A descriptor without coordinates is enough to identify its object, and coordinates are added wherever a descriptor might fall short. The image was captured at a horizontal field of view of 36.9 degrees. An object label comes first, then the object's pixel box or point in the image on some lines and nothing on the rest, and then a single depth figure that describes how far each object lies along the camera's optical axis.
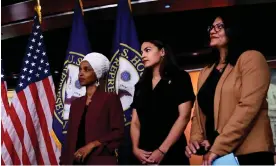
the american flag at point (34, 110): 3.60
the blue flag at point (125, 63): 3.52
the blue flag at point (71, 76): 3.58
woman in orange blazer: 2.07
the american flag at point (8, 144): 3.53
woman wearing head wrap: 2.70
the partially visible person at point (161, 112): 2.58
